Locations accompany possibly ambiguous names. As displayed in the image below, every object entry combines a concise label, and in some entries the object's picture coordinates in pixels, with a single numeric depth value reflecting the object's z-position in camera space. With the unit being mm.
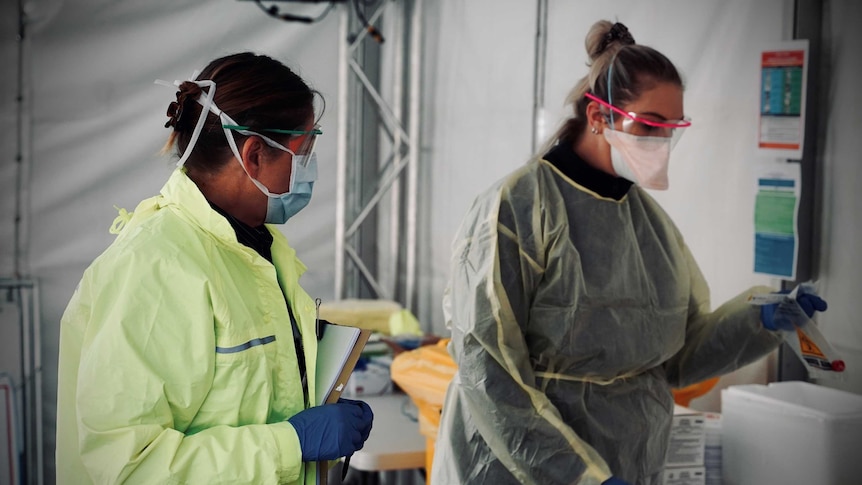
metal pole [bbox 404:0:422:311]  3943
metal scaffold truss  4020
